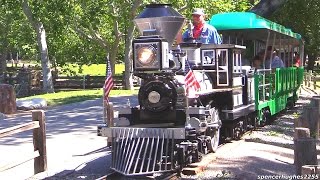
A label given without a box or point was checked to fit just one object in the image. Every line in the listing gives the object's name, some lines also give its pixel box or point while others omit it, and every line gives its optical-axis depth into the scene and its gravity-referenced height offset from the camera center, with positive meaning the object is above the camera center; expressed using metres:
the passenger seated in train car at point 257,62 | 14.95 +0.17
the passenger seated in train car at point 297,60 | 21.00 +0.29
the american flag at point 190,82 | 8.80 -0.21
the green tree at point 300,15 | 26.09 +2.61
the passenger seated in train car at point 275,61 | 16.15 +0.20
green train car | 13.66 +0.54
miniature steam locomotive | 8.38 -0.65
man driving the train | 10.62 +0.77
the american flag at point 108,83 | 9.98 -0.22
